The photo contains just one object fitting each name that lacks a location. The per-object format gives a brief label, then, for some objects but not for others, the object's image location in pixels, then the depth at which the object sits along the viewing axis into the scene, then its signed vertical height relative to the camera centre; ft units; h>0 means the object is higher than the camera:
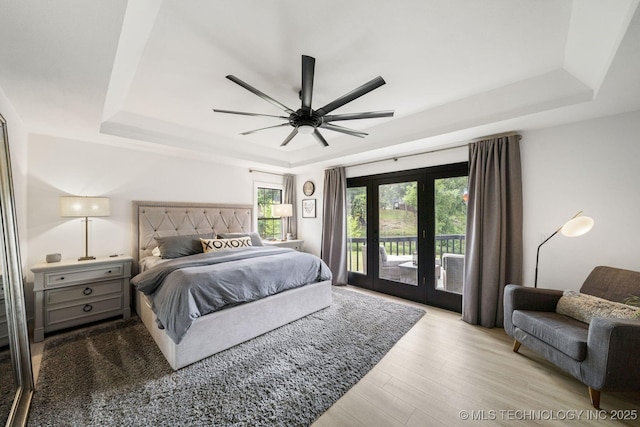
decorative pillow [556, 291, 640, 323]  5.78 -2.51
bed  7.16 -3.28
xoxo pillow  11.60 -1.57
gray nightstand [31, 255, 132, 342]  8.30 -3.05
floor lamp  7.10 -0.35
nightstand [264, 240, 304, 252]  15.78 -2.06
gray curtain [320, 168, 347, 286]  15.23 -0.59
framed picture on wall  17.28 +0.44
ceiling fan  5.59 +3.07
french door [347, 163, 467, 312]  11.31 -1.04
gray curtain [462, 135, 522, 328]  9.31 -0.58
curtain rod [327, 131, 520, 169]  9.50 +3.19
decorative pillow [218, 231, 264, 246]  13.09 -1.28
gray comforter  6.81 -2.34
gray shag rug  5.26 -4.53
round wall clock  17.30 +1.94
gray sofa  5.12 -3.05
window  17.13 +0.21
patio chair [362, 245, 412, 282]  13.33 -2.93
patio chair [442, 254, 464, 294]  11.19 -2.82
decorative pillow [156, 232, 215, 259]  10.79 -1.55
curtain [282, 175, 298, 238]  18.10 +1.15
